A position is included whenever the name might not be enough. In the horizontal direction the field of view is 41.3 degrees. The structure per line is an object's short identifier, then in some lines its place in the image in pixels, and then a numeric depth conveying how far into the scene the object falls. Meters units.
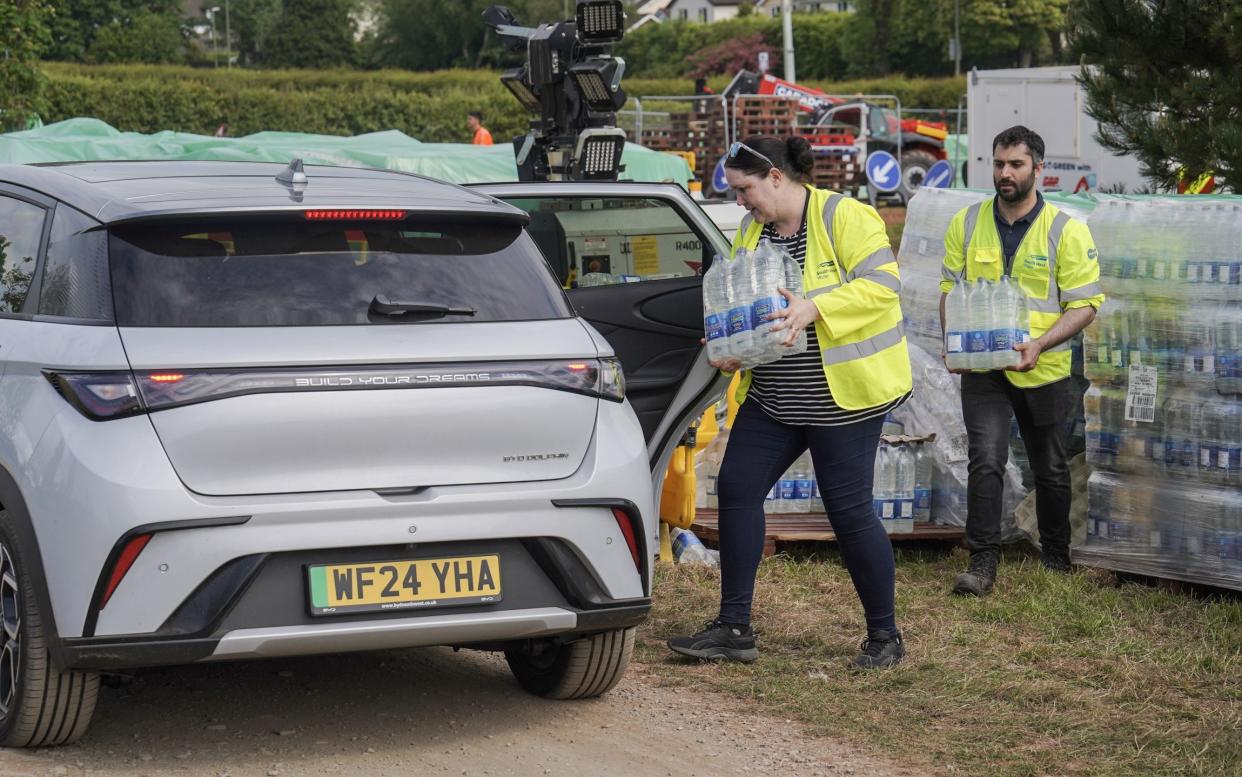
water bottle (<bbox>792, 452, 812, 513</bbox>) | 7.59
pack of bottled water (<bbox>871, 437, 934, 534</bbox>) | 7.50
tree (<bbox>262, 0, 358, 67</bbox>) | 95.50
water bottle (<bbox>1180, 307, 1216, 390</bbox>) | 6.53
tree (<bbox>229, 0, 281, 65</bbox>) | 109.38
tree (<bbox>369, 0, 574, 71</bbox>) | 94.69
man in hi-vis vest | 6.61
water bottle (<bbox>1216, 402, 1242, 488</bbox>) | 6.44
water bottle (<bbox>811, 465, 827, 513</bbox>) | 7.58
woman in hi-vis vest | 5.45
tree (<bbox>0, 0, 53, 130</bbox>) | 14.84
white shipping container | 19.70
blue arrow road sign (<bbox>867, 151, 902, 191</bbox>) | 23.17
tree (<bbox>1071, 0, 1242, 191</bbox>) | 8.00
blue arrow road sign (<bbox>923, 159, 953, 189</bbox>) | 20.36
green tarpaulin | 19.83
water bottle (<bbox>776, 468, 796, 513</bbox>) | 7.57
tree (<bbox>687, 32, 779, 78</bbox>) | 86.31
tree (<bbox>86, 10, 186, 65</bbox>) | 84.06
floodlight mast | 11.41
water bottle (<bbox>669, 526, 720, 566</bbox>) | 7.36
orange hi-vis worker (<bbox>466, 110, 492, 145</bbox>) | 24.11
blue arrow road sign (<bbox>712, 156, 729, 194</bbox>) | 26.50
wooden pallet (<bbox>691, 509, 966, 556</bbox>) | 7.44
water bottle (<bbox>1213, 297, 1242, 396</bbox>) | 6.45
